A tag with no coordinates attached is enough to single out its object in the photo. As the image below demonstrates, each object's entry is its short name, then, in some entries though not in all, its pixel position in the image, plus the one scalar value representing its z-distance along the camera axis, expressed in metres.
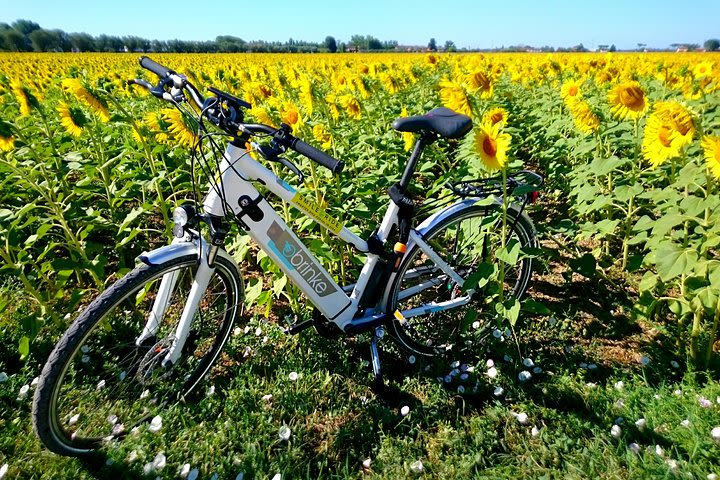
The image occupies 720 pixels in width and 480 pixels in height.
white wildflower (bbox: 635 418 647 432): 1.92
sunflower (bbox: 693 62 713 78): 3.14
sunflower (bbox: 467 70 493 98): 2.18
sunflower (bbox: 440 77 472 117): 2.13
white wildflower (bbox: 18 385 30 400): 2.23
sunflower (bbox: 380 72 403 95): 4.01
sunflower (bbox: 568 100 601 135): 2.50
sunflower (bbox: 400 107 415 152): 2.94
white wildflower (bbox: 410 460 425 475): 1.86
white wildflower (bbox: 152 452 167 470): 1.86
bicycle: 1.71
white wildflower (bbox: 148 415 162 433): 2.04
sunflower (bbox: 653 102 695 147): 1.79
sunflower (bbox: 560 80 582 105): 3.01
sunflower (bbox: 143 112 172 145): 2.62
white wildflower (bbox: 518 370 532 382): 2.30
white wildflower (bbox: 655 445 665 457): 1.80
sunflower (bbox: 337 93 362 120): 3.16
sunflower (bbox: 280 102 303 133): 2.53
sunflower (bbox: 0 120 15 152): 2.14
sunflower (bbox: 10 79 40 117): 2.55
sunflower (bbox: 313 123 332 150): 2.87
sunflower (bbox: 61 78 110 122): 2.10
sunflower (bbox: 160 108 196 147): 2.03
